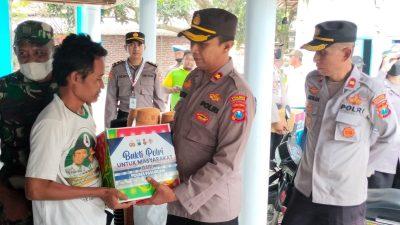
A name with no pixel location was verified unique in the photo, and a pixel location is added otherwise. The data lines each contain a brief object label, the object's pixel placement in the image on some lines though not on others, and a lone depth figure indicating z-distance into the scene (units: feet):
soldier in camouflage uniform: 6.74
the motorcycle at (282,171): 12.87
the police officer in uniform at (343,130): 8.02
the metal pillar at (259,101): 11.85
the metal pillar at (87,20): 31.86
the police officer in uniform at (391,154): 12.96
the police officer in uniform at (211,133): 6.55
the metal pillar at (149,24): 23.58
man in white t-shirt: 5.49
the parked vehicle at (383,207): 7.47
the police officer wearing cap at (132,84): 17.65
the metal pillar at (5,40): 18.04
